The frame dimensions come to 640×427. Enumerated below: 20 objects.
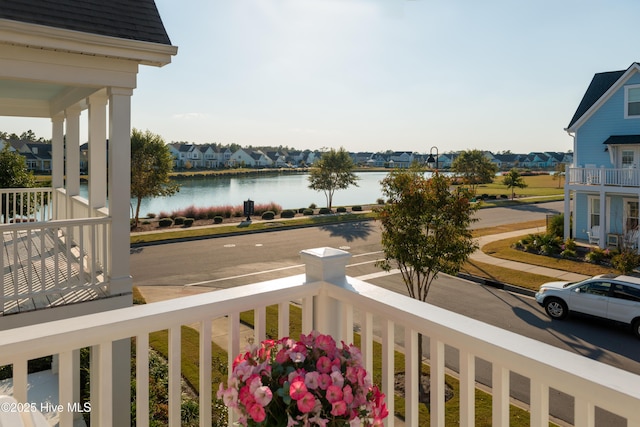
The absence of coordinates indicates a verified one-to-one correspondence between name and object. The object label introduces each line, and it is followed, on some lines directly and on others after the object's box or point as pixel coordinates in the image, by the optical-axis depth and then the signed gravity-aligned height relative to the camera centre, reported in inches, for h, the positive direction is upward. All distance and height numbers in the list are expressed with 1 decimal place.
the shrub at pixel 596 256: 682.8 -94.4
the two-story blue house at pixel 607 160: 759.1 +61.7
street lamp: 631.5 +50.2
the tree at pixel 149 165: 982.5 +64.1
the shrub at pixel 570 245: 734.9 -83.1
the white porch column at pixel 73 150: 307.7 +30.4
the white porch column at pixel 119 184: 216.2 +4.6
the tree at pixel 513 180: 1804.9 +58.1
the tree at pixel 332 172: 1374.3 +66.9
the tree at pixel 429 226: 377.1 -27.0
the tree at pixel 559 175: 2647.6 +113.3
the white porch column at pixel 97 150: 255.4 +25.3
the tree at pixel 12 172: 657.6 +30.7
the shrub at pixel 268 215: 1143.8 -54.3
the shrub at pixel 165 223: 1002.7 -65.8
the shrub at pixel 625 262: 562.7 -85.5
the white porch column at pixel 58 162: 369.7 +26.5
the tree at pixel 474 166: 1815.9 +114.2
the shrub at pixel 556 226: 858.1 -61.5
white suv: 400.5 -97.8
